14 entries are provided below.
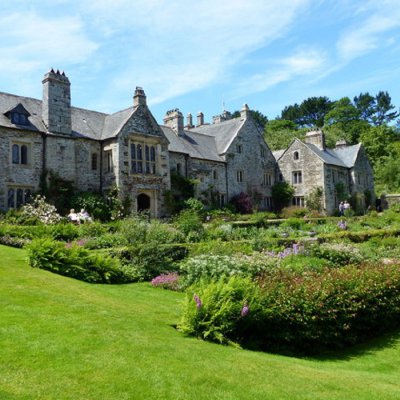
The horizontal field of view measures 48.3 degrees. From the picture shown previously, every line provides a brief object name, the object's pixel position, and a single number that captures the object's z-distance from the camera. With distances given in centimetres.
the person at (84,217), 2348
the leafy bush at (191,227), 2080
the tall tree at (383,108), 9044
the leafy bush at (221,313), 838
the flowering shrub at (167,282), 1310
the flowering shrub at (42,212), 2273
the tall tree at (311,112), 9294
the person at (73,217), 2353
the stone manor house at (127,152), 2553
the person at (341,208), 4141
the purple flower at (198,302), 861
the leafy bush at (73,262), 1295
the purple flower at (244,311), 830
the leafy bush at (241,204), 3788
